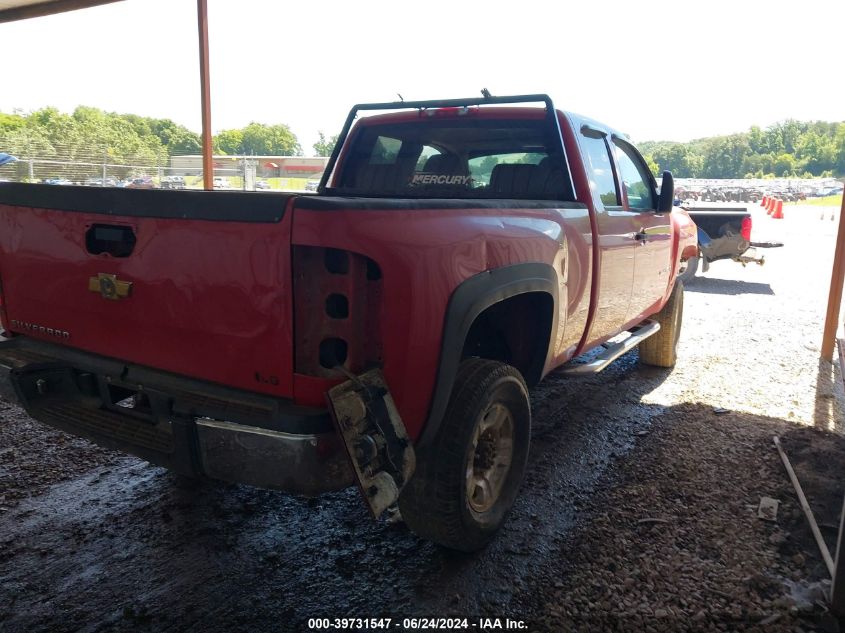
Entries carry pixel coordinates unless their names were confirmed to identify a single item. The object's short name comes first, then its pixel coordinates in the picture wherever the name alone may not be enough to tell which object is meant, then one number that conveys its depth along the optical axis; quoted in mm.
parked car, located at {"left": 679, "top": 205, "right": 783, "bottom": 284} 11156
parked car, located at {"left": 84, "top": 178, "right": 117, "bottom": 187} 19878
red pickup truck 2031
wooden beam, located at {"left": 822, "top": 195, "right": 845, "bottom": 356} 6172
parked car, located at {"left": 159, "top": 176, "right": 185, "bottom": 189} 22156
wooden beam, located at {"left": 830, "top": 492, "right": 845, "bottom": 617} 2414
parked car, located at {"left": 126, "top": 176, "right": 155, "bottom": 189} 20891
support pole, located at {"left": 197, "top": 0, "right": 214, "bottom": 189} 8727
